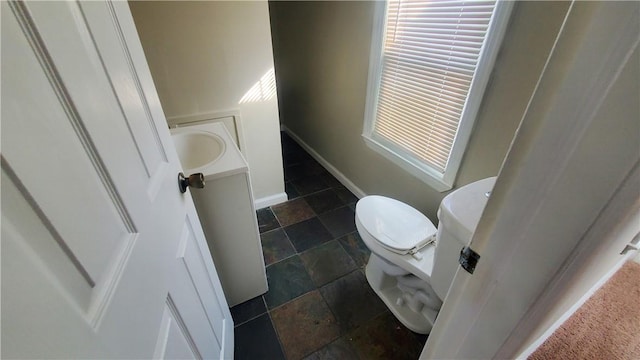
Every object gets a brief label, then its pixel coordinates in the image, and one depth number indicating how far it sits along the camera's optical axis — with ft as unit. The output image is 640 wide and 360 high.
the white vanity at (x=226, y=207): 3.40
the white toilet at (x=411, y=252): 2.76
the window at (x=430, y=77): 3.62
